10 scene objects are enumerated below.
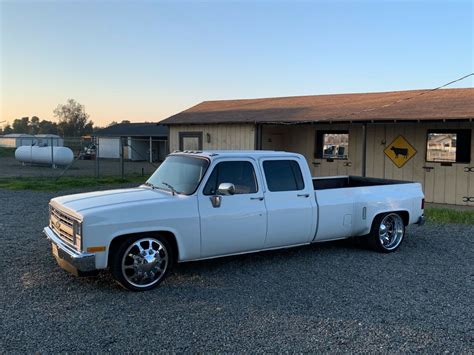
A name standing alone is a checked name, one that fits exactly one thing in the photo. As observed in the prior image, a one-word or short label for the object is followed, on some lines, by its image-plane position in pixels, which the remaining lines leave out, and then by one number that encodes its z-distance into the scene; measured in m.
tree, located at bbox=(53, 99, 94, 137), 98.12
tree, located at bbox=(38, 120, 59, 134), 101.75
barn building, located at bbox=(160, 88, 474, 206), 14.41
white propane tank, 31.25
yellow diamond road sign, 15.54
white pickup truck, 5.58
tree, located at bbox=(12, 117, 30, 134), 112.54
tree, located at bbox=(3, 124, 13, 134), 104.64
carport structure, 43.97
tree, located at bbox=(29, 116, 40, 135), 110.03
